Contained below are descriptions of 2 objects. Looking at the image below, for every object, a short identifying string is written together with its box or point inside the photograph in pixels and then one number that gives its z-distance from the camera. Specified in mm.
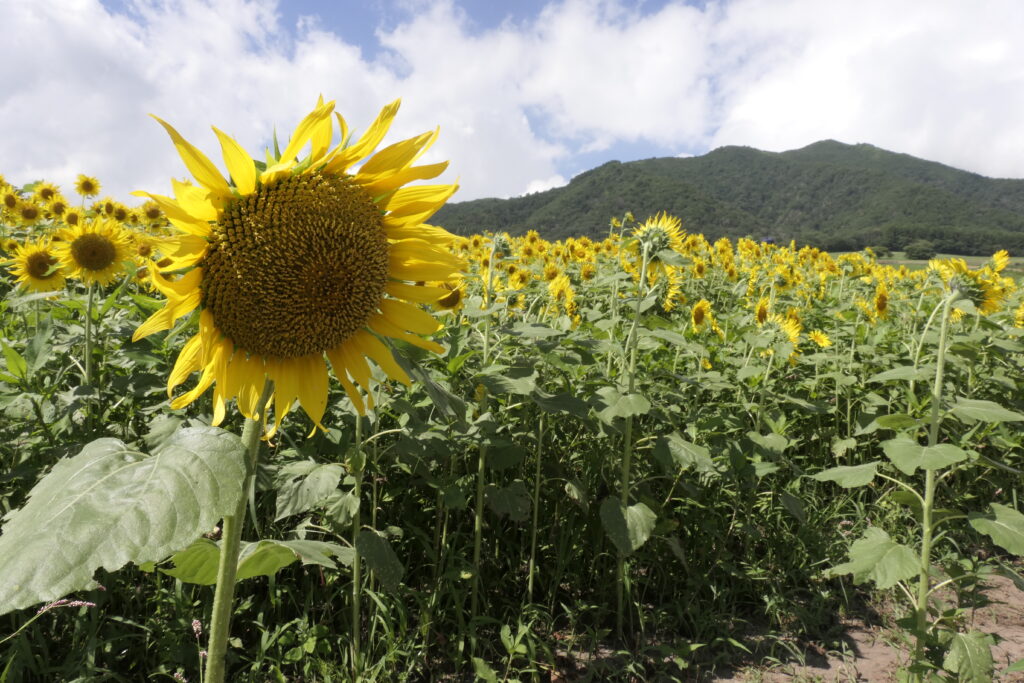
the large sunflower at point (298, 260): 972
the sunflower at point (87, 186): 8539
